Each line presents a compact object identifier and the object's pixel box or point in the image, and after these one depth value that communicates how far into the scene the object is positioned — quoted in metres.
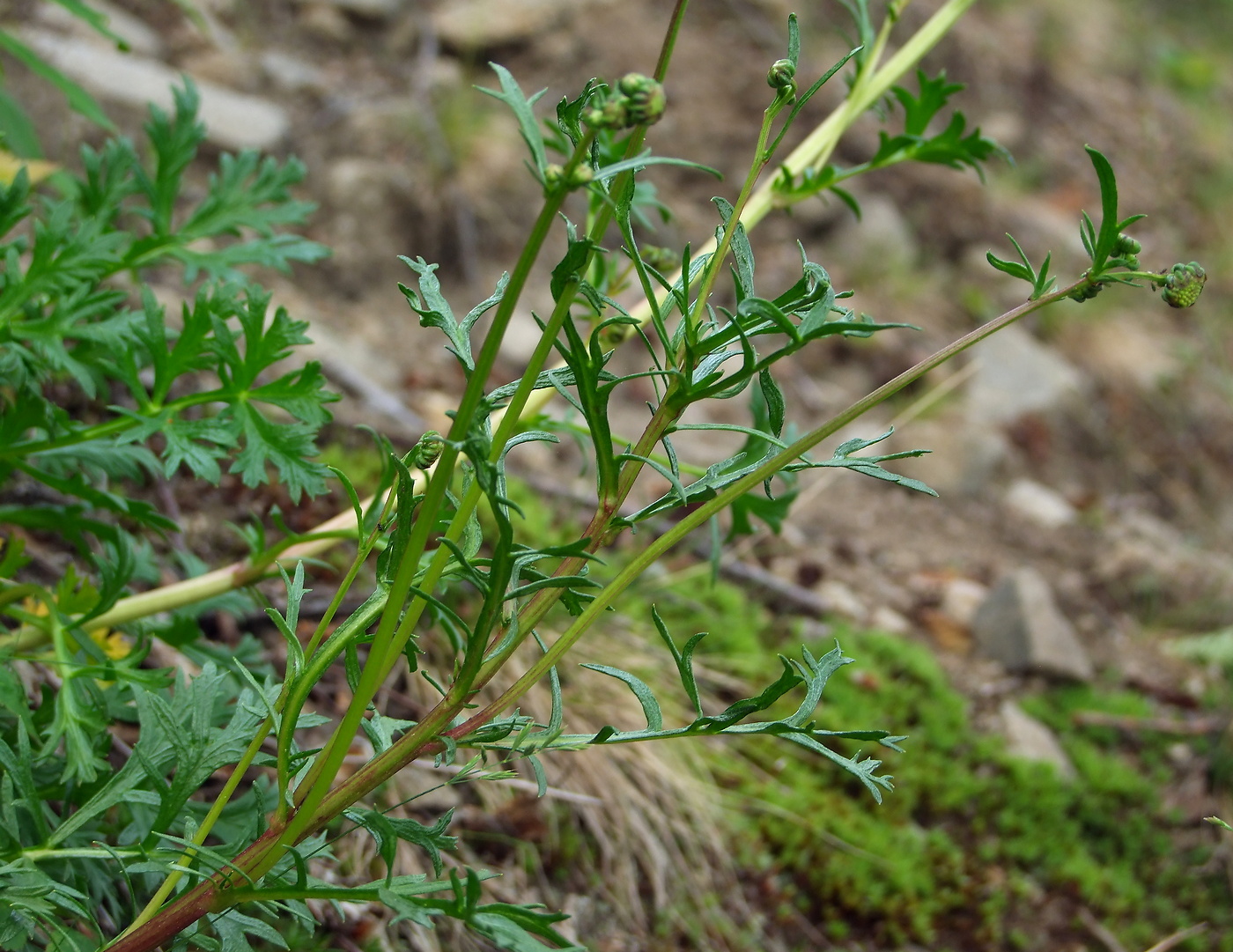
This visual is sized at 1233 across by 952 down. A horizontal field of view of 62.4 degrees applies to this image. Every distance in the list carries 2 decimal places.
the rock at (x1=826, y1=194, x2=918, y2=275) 5.05
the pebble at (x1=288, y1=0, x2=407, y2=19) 4.54
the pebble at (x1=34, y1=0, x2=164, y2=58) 3.71
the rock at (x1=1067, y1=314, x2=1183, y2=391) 5.46
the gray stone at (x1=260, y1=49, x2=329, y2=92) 4.13
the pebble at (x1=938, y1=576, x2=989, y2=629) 3.53
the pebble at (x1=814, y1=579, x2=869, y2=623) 3.20
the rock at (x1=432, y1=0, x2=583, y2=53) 4.60
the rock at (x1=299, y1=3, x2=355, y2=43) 4.48
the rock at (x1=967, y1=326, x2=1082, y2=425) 4.84
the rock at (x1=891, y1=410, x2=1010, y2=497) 4.30
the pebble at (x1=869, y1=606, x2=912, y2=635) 3.29
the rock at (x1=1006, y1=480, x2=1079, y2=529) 4.30
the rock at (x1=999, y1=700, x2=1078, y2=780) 2.89
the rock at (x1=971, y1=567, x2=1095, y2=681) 3.24
